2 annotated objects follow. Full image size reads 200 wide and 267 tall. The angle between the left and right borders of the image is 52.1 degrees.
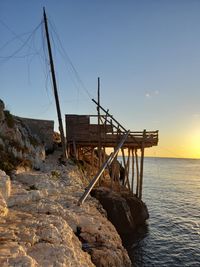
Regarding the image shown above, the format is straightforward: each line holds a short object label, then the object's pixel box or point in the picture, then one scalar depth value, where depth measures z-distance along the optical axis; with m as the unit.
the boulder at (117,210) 14.99
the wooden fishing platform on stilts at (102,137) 19.75
